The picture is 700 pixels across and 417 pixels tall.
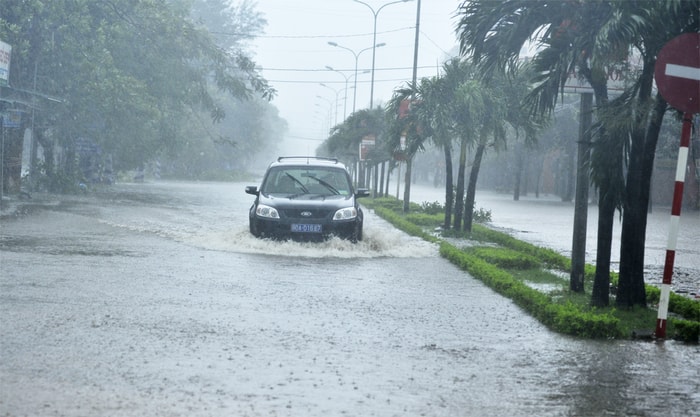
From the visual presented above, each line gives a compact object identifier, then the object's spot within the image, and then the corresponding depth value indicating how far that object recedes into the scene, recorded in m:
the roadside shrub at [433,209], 35.31
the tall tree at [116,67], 35.28
